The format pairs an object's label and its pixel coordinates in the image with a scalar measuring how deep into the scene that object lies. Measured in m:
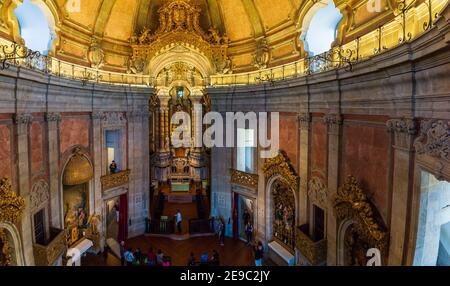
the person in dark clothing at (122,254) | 11.77
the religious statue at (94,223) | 12.09
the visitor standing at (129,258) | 11.23
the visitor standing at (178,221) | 14.81
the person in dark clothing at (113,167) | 13.61
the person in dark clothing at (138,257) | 11.52
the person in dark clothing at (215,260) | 11.09
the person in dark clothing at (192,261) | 10.74
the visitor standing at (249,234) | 13.77
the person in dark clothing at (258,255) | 11.52
